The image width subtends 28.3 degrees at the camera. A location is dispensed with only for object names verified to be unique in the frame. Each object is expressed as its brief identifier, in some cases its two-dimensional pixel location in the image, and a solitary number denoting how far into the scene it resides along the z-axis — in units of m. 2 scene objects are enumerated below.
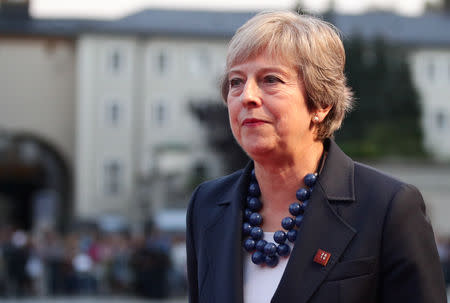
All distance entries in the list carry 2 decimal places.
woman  2.54
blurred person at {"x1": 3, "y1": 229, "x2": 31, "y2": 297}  20.55
